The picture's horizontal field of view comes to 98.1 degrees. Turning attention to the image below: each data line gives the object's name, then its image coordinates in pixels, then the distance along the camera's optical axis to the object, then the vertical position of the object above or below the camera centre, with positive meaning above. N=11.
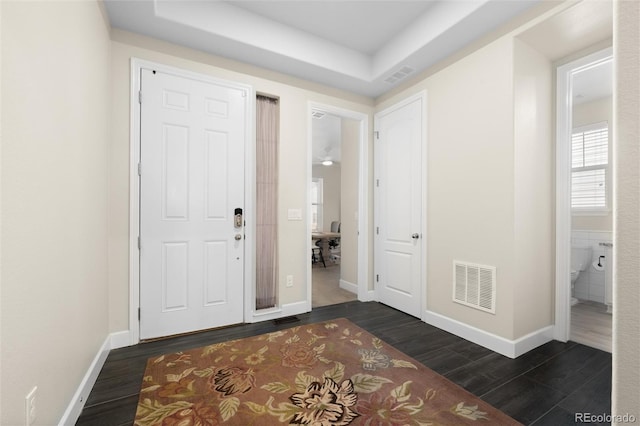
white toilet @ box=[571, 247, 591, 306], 3.58 -0.60
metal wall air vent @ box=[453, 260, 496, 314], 2.51 -0.69
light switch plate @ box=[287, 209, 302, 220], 3.33 -0.02
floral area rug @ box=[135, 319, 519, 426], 1.61 -1.19
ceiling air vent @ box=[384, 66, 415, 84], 3.18 +1.64
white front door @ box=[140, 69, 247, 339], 2.61 +0.08
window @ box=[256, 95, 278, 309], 3.19 +0.12
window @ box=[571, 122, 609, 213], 3.68 +0.63
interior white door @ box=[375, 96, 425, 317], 3.26 +0.08
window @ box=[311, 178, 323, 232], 9.37 +0.35
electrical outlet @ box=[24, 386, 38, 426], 1.11 -0.80
